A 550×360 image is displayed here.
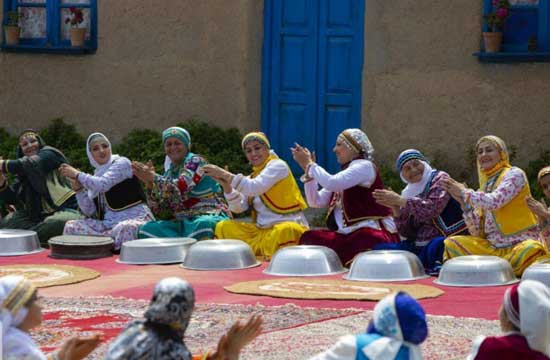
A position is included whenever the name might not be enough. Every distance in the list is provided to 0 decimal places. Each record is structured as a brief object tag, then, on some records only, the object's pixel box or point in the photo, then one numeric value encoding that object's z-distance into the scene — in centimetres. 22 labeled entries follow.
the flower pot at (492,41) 1321
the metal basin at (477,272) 955
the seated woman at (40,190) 1218
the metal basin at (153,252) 1106
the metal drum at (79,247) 1134
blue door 1447
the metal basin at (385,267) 988
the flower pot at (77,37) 1555
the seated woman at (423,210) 1035
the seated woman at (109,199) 1184
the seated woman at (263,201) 1120
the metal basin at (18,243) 1170
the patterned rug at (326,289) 907
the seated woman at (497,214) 988
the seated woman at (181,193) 1164
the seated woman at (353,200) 1070
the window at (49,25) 1572
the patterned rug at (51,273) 995
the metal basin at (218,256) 1062
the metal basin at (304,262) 1023
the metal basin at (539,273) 905
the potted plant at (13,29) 1595
